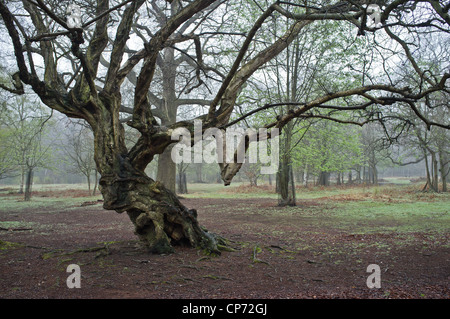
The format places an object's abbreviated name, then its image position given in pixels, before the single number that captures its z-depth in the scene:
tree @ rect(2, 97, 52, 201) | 23.00
